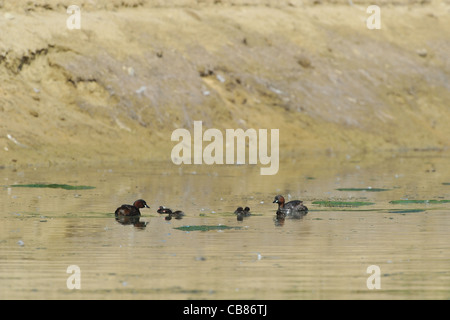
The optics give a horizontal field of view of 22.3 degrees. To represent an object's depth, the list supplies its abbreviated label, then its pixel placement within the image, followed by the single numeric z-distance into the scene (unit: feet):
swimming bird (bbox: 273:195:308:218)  75.66
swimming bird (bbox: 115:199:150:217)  73.86
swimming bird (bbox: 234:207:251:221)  74.95
